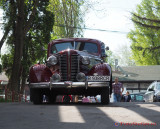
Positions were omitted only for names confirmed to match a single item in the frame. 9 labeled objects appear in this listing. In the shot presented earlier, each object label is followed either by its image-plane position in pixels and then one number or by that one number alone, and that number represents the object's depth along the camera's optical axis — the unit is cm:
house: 4431
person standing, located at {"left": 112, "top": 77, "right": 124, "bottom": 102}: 1886
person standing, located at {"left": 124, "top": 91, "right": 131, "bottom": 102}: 2526
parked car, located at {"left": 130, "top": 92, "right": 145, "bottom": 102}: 3236
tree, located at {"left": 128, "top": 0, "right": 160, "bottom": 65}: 5143
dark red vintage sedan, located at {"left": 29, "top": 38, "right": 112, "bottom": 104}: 1142
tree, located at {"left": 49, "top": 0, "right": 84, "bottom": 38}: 3812
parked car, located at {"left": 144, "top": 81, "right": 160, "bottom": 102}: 1795
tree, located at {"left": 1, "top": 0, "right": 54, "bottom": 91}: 3016
